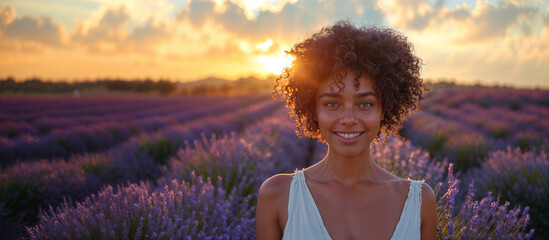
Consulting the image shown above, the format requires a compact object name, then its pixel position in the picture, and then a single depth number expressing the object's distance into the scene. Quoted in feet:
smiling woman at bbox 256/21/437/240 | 6.04
